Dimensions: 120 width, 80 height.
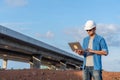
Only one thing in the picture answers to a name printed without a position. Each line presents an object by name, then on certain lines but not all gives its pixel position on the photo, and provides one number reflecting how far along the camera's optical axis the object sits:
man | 5.40
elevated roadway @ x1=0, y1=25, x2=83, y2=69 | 37.91
